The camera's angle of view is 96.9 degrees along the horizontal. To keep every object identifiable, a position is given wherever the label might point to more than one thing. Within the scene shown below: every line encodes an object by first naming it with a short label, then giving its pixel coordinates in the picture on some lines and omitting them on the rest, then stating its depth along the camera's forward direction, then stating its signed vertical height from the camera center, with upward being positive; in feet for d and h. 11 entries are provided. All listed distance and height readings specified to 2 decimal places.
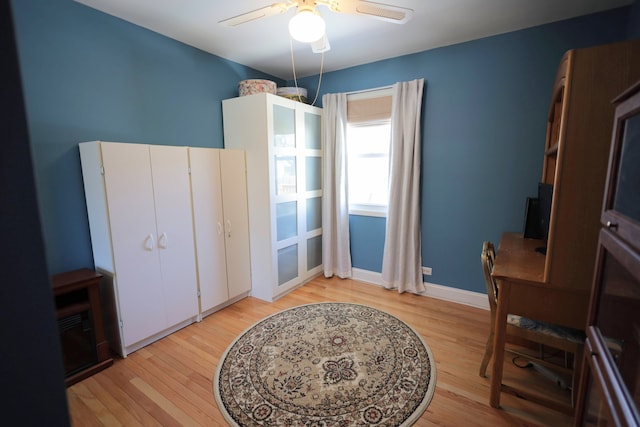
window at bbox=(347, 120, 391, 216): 11.36 +0.18
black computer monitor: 7.07 -1.26
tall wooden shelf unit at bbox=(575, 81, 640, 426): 2.77 -1.42
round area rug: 5.55 -4.64
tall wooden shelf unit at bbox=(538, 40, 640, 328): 4.11 +0.17
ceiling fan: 5.25 +3.04
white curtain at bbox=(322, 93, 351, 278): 11.52 -0.81
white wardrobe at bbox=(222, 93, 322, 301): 9.70 -0.20
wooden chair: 5.21 -3.10
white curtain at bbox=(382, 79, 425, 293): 10.05 -0.92
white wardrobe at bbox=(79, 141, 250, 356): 6.81 -1.63
